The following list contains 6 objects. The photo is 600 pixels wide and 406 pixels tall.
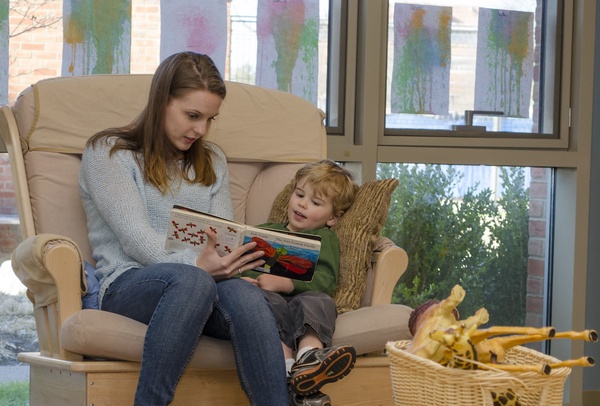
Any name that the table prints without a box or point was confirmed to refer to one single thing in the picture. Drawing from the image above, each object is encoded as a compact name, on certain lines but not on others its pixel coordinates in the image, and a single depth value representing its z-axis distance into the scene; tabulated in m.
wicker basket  3.99
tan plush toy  4.02
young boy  4.49
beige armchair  4.58
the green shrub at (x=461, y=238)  6.08
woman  4.51
